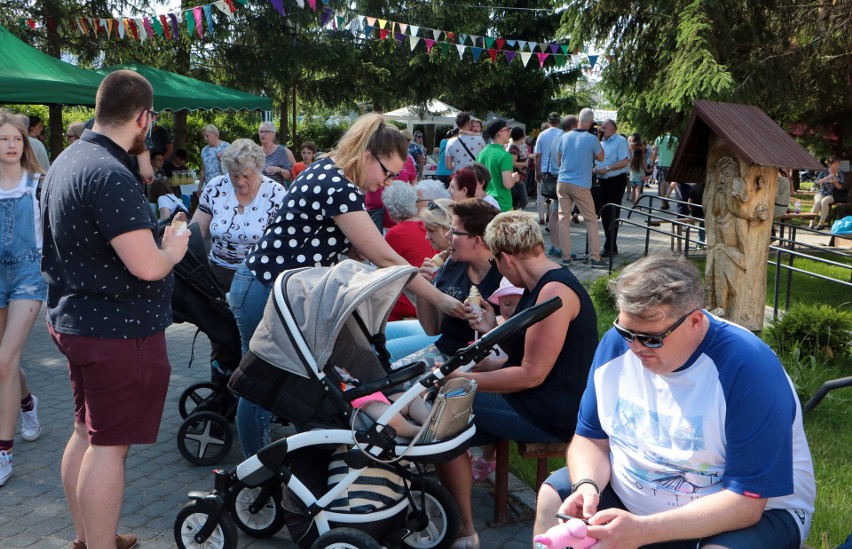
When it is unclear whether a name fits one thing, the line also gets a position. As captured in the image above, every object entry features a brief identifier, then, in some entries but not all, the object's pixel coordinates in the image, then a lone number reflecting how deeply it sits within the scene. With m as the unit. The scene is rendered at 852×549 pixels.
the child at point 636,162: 19.80
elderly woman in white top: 5.10
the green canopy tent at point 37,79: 10.96
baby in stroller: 3.32
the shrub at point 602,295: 8.10
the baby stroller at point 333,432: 3.22
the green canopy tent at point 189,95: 14.64
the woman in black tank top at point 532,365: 3.54
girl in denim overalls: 4.42
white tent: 25.36
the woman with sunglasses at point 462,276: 4.35
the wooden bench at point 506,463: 3.74
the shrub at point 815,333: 6.37
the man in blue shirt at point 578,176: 10.94
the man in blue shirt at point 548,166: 12.10
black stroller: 4.69
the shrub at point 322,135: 30.73
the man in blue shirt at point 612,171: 12.10
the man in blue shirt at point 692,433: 2.44
